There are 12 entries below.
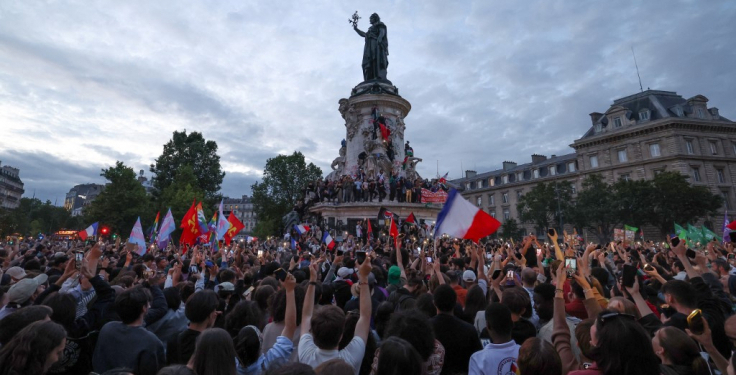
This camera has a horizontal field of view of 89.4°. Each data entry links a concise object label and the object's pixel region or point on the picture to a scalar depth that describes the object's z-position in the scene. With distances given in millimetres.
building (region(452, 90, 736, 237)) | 53062
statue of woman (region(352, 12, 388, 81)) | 37812
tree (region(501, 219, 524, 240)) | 65312
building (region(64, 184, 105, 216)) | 150000
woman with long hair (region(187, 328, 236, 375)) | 2566
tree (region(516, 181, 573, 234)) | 56219
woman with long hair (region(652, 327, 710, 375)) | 2801
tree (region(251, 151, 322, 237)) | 61688
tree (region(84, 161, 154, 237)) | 44219
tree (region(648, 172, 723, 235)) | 44219
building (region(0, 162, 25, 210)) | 92425
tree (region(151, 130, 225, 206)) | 56500
